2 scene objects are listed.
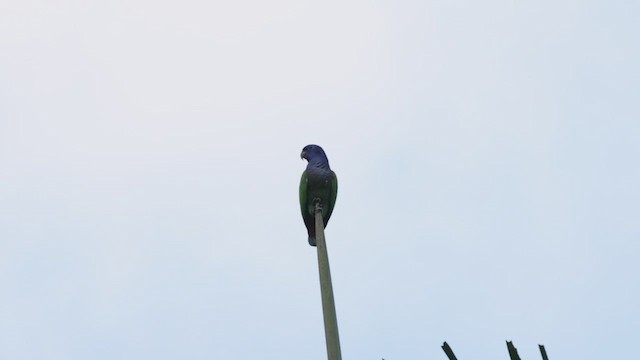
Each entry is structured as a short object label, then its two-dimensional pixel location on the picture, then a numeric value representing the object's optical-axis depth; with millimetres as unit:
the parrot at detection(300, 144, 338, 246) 17953
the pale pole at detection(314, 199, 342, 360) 14295
